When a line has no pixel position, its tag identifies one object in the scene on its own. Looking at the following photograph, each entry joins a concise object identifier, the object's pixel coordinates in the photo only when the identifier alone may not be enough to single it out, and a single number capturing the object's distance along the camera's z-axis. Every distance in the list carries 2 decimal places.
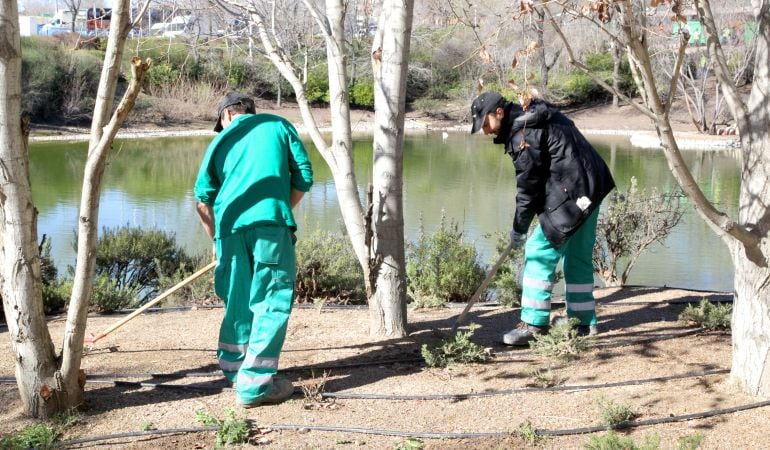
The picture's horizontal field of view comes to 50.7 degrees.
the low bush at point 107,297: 6.57
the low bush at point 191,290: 7.18
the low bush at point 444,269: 7.00
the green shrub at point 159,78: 31.56
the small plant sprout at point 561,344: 4.88
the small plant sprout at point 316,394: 4.29
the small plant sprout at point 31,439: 3.71
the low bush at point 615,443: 3.29
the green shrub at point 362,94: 34.41
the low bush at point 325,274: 7.13
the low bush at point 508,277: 6.40
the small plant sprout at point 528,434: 3.83
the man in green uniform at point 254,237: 4.18
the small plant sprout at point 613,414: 3.93
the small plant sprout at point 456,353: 4.76
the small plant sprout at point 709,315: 5.35
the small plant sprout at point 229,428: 3.87
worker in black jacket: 5.00
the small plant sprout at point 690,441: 3.29
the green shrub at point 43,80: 29.92
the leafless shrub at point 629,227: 7.67
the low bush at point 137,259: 8.01
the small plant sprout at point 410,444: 3.77
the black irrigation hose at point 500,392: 4.34
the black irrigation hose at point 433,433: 3.89
